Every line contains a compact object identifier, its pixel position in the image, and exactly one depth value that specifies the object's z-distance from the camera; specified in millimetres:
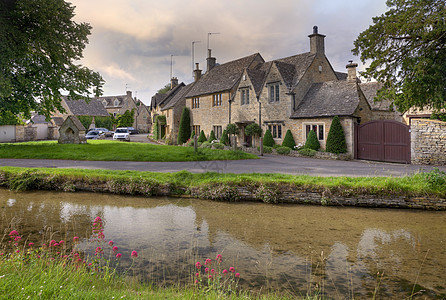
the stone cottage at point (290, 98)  28264
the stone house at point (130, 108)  92812
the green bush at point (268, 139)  32781
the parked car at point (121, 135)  47719
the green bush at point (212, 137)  40938
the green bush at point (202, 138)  42500
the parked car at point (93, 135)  52131
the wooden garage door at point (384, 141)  22828
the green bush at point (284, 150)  29547
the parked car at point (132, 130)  77700
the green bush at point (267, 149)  31047
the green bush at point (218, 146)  35219
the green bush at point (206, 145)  36094
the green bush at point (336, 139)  26422
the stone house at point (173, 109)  50000
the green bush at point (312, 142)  28547
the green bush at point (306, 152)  27391
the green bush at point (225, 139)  37906
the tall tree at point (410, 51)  13016
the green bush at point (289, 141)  30766
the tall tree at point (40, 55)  22878
